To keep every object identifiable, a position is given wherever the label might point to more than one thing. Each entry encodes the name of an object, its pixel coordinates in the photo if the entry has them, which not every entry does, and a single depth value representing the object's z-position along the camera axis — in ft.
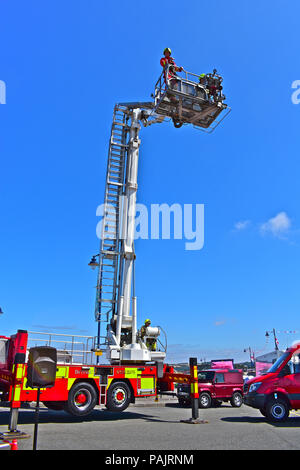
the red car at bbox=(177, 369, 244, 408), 60.39
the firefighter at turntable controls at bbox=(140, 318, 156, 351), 50.47
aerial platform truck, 39.63
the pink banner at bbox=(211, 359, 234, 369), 107.34
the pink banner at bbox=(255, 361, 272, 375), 132.69
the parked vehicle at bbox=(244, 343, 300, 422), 42.12
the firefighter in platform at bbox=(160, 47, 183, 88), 52.04
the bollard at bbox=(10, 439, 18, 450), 22.07
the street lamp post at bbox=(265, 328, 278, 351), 176.37
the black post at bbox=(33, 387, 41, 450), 20.96
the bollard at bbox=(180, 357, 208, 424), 40.70
